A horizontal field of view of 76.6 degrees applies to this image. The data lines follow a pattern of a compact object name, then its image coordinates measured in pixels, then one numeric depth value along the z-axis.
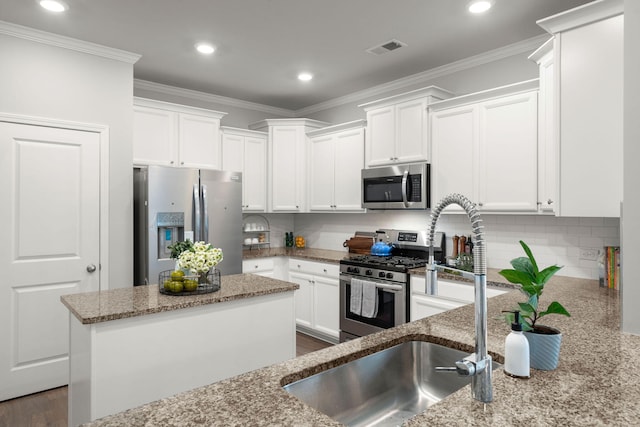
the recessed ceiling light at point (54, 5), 2.68
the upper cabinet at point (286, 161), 4.89
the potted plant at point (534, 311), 1.17
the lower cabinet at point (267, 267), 4.42
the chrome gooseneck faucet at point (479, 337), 0.95
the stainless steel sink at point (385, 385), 1.27
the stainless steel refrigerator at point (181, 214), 3.48
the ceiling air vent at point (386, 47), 3.34
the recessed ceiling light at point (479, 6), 2.68
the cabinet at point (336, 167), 4.37
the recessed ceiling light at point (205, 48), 3.40
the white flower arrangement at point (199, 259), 2.28
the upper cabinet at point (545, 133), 2.79
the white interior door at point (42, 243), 3.04
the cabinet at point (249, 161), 4.64
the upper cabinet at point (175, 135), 3.90
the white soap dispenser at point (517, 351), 1.10
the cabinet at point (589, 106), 2.18
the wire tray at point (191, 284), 2.26
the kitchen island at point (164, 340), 1.87
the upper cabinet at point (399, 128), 3.67
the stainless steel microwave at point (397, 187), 3.65
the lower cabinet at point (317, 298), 4.11
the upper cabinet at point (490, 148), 3.01
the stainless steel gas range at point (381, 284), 3.47
